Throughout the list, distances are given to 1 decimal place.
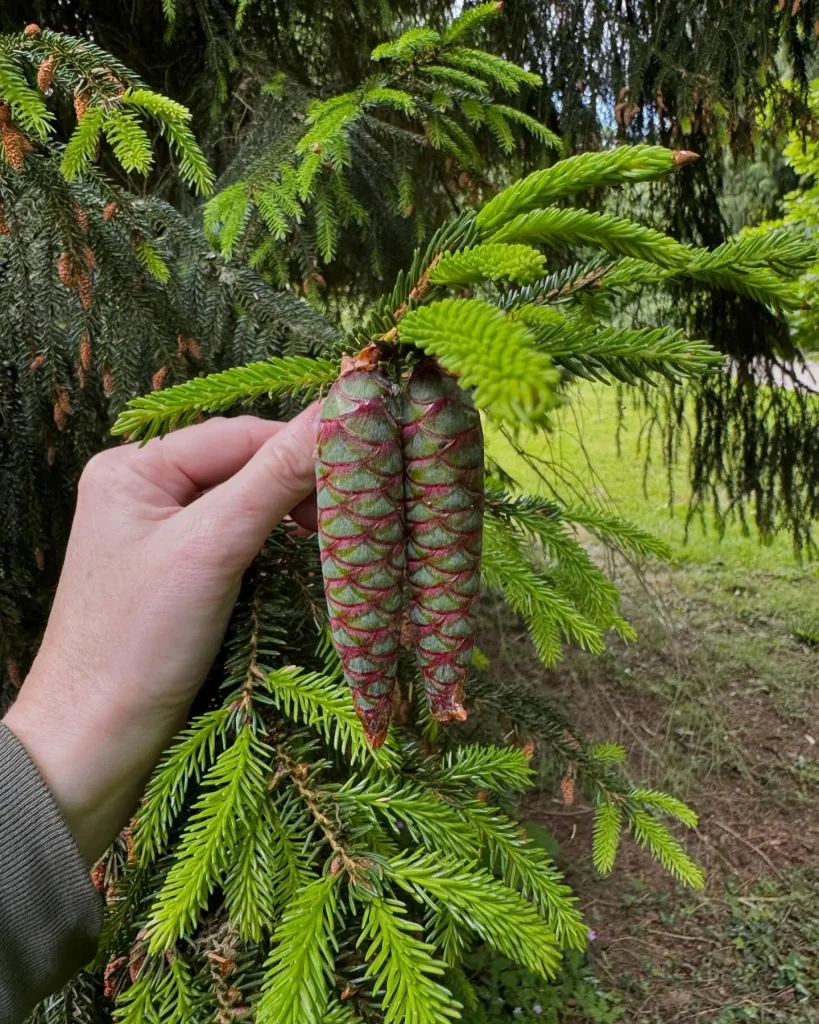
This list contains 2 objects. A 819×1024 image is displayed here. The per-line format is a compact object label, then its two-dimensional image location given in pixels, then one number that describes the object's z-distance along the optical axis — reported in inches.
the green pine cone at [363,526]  8.7
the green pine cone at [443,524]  8.7
